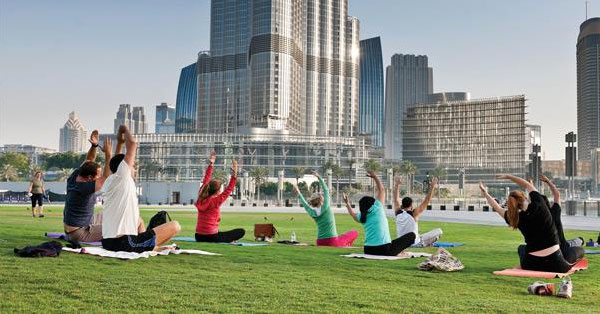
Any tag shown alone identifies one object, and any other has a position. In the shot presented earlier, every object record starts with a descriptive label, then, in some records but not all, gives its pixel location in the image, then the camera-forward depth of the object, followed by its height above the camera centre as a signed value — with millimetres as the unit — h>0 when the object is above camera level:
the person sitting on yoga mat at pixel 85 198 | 12180 -487
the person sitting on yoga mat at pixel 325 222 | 16969 -1247
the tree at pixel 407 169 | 184875 +2234
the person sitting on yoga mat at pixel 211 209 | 15984 -875
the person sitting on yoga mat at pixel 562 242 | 12547 -1245
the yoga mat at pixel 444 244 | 19656 -2057
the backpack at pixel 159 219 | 15498 -1052
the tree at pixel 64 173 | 182950 +293
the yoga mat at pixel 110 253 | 11602 -1423
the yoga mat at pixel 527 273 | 11688 -1732
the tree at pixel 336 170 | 180875 +1733
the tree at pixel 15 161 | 189125 +3666
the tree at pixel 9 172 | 185500 +446
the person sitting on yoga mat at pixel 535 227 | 11297 -873
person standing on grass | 30222 -759
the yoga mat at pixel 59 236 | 14180 -1501
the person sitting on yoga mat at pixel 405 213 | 16250 -918
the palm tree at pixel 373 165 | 177012 +3127
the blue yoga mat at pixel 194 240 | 17084 -1809
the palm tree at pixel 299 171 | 181700 +1478
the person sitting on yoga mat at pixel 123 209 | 10805 -596
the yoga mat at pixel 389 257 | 13838 -1720
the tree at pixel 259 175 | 165500 +187
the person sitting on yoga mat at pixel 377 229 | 13812 -1152
